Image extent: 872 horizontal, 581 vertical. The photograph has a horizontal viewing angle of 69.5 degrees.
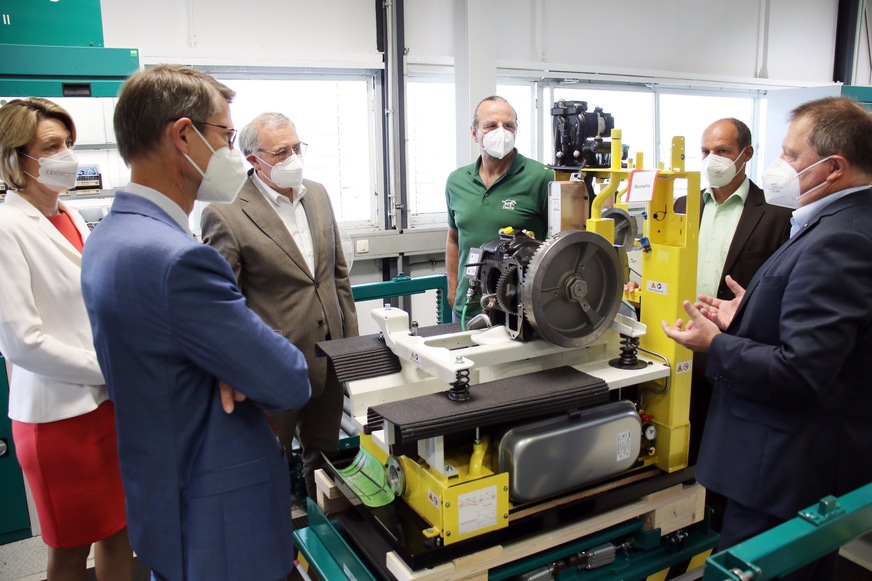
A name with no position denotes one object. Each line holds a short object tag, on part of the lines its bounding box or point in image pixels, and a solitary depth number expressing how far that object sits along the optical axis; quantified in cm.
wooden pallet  133
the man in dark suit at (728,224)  212
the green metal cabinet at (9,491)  258
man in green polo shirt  266
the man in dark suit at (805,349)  126
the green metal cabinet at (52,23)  237
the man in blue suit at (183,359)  105
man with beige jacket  213
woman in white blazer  163
